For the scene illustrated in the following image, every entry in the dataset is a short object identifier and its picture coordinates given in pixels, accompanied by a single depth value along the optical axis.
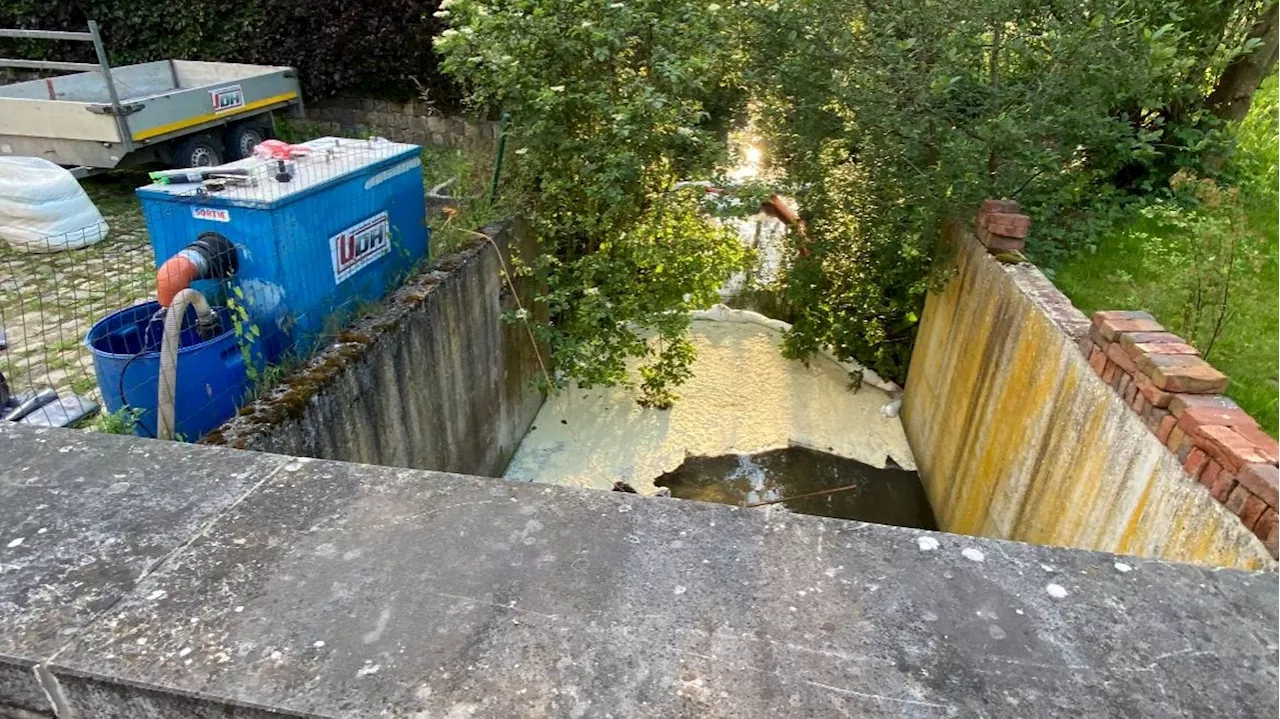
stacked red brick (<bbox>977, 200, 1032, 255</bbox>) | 5.17
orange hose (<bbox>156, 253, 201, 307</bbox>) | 3.46
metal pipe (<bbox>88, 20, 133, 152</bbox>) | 7.20
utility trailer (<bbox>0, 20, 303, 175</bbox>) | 7.35
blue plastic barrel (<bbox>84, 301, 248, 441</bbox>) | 3.30
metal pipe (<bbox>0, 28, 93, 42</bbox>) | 7.46
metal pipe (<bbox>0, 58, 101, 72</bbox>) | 7.59
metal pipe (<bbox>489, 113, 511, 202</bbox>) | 5.76
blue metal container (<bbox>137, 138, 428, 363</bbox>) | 3.67
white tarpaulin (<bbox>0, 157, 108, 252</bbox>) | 6.73
